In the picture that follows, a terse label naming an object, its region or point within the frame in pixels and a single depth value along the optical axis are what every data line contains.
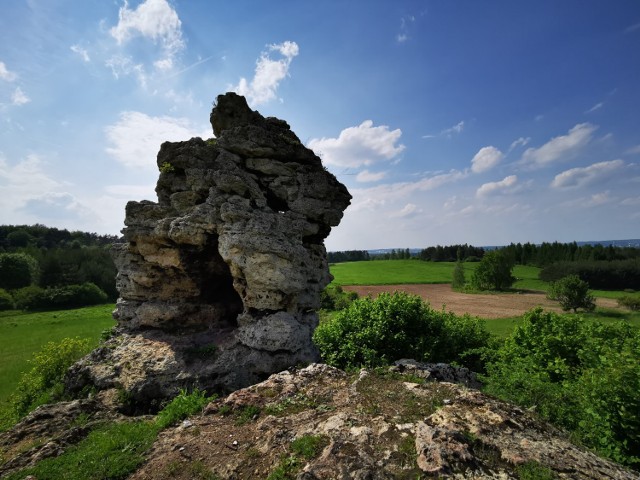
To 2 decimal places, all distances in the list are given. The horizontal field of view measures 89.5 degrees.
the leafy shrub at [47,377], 14.72
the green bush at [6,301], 66.38
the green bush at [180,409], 8.83
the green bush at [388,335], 13.57
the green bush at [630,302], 56.68
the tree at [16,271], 78.12
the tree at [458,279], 85.94
